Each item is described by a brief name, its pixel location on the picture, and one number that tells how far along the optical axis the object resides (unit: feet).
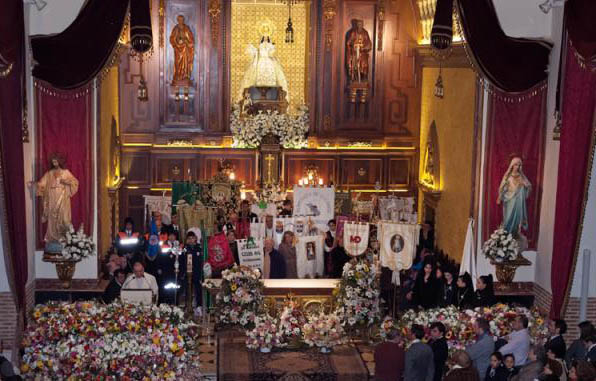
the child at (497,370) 36.42
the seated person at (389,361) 37.93
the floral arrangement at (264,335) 46.42
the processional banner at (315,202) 62.85
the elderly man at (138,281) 46.16
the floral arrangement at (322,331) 46.80
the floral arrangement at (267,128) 74.69
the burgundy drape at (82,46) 47.24
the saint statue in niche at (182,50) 74.95
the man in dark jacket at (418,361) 37.17
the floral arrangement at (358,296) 49.32
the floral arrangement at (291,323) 47.03
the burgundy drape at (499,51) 48.67
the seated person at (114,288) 46.65
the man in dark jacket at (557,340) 36.96
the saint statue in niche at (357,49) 76.28
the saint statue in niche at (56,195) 49.26
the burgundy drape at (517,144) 51.62
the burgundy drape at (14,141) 42.19
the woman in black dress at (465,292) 45.98
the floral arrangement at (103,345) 37.63
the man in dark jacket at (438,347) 38.52
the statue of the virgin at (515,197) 51.44
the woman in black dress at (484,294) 45.47
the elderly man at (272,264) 54.90
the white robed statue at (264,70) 75.87
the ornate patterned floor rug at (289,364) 43.55
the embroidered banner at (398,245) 53.06
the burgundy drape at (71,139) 49.70
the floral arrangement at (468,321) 42.19
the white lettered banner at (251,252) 53.88
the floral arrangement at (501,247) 50.85
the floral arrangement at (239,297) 48.44
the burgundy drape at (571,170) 44.47
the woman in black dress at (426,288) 48.39
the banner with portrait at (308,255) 56.65
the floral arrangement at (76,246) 49.19
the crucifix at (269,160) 74.92
